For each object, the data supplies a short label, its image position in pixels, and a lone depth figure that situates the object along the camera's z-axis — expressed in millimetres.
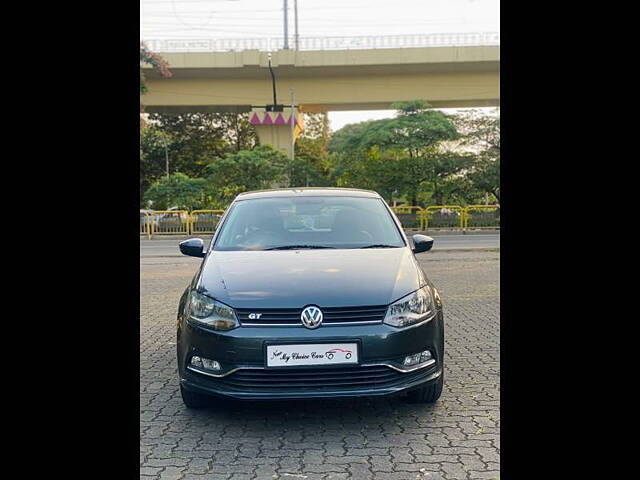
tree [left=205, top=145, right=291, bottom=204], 27953
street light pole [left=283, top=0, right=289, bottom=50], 33431
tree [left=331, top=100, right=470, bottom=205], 27422
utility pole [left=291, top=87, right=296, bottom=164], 30558
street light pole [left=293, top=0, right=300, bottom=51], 33875
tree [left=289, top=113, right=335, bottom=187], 27984
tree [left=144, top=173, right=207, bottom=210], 27719
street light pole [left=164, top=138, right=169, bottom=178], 42956
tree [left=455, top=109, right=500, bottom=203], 27312
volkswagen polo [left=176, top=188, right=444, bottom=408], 3555
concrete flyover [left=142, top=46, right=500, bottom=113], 28859
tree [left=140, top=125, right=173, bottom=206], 44250
